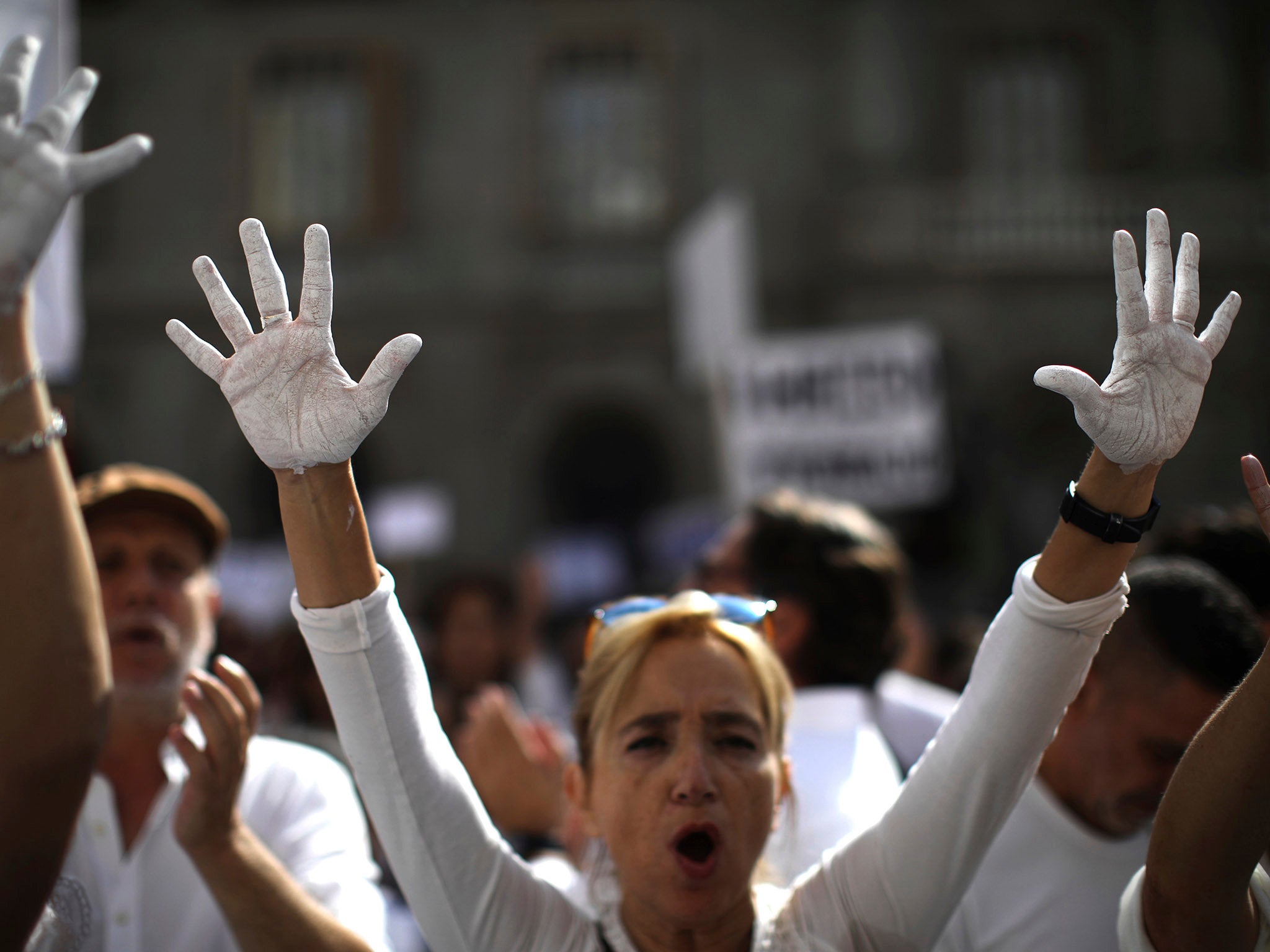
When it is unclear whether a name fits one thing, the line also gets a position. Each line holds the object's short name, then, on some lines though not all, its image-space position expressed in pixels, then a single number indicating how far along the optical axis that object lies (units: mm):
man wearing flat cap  1643
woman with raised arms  1372
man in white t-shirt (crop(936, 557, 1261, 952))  1871
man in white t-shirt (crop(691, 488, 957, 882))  2191
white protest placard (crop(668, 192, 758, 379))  6355
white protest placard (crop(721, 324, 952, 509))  5910
